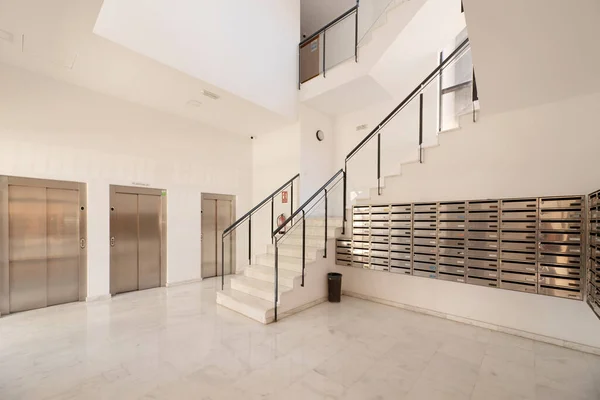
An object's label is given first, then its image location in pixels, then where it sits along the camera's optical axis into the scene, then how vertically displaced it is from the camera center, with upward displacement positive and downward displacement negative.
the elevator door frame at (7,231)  3.86 -0.45
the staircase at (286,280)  3.85 -1.29
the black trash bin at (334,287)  4.45 -1.45
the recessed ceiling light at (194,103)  4.97 +1.82
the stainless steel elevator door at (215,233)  6.21 -0.78
